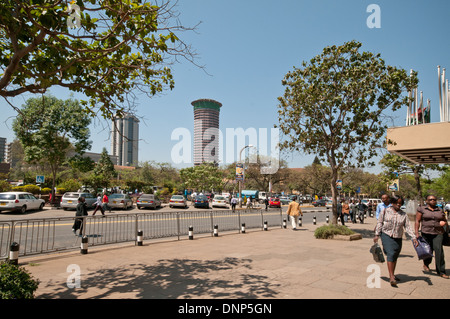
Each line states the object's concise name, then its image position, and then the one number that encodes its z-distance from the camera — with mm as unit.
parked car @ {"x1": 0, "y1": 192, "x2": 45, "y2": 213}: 20594
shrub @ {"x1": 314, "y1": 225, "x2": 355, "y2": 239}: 12867
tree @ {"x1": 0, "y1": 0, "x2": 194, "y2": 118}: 5301
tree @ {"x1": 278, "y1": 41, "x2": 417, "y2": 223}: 13555
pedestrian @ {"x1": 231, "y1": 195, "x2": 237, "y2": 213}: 30278
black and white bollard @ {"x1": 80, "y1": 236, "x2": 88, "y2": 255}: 8977
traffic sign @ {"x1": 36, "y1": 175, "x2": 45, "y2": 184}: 28498
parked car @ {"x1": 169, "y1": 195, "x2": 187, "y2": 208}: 33375
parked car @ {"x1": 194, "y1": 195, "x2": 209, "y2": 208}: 35750
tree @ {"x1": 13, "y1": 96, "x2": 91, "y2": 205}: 28156
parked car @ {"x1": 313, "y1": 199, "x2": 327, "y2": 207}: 57644
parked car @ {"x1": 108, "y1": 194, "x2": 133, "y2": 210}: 28297
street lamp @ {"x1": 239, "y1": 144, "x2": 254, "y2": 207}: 34184
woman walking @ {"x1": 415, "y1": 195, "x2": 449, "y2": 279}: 6727
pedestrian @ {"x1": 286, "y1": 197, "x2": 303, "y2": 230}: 16484
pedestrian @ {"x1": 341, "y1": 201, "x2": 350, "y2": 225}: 20231
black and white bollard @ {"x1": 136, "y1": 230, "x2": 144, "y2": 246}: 10530
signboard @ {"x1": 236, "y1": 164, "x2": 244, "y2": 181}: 32969
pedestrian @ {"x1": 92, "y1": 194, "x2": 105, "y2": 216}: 18608
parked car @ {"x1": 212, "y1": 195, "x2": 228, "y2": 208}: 39406
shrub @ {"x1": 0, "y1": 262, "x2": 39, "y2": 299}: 3990
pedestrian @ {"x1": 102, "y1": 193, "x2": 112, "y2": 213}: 22670
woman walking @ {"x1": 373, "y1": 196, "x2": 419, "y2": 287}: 5918
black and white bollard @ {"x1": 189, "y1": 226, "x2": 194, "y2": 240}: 12219
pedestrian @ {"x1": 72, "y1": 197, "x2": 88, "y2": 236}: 11975
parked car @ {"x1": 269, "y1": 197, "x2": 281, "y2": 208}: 41244
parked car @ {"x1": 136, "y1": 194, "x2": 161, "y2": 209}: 30234
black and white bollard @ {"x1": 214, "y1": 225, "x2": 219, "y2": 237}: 13398
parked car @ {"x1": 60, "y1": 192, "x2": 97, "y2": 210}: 25078
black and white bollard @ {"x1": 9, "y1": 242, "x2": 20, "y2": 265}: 6961
